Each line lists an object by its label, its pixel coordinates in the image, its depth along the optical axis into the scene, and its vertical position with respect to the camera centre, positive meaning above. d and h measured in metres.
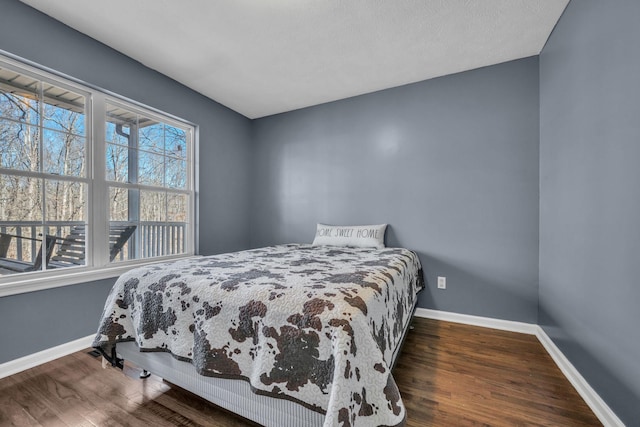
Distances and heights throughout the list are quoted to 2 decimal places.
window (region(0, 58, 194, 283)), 1.84 +0.34
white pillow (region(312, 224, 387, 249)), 2.73 -0.27
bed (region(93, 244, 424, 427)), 0.93 -0.55
